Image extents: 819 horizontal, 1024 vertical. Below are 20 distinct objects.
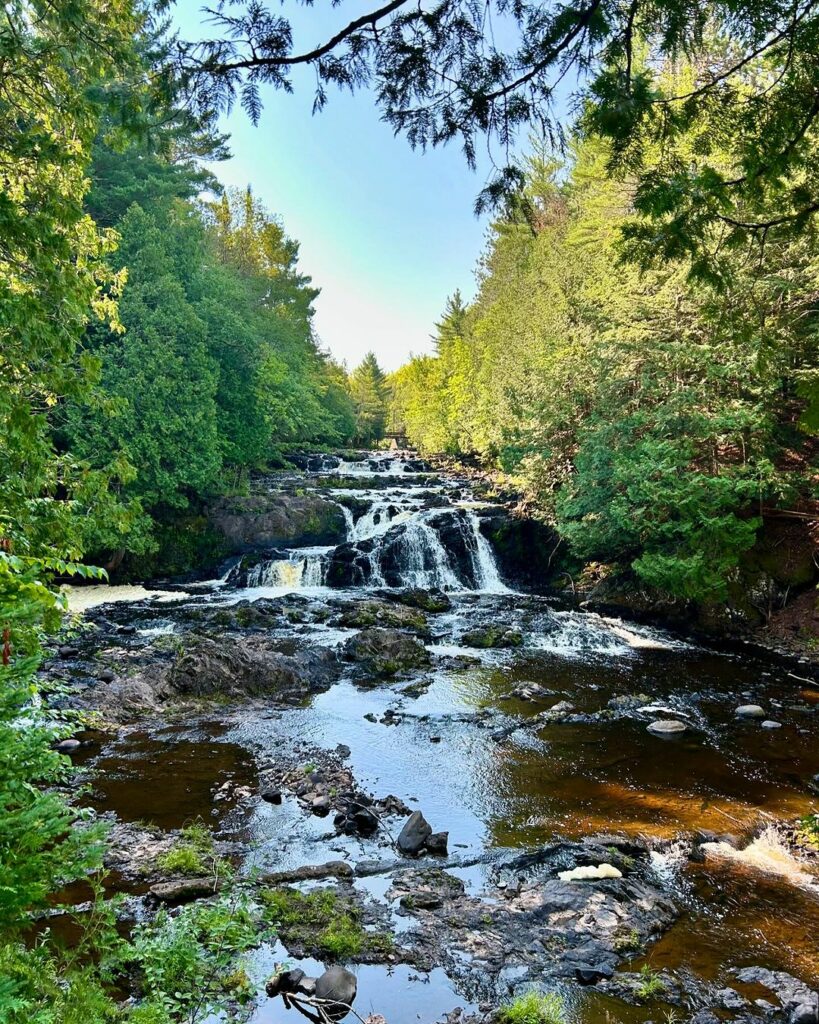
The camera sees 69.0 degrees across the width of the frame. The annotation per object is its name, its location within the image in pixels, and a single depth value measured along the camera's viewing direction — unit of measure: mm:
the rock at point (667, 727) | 9406
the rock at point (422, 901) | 5227
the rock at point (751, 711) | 9992
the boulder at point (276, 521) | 21344
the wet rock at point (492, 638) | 13977
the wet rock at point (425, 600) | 16844
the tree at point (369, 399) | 69250
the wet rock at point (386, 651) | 12422
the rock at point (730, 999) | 4188
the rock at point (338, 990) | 4055
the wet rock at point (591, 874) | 5656
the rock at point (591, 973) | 4402
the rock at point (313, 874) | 5504
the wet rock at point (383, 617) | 15031
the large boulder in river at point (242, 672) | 10570
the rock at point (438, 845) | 6191
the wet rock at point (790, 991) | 4000
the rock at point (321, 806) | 6875
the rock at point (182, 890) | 4957
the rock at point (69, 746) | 7999
